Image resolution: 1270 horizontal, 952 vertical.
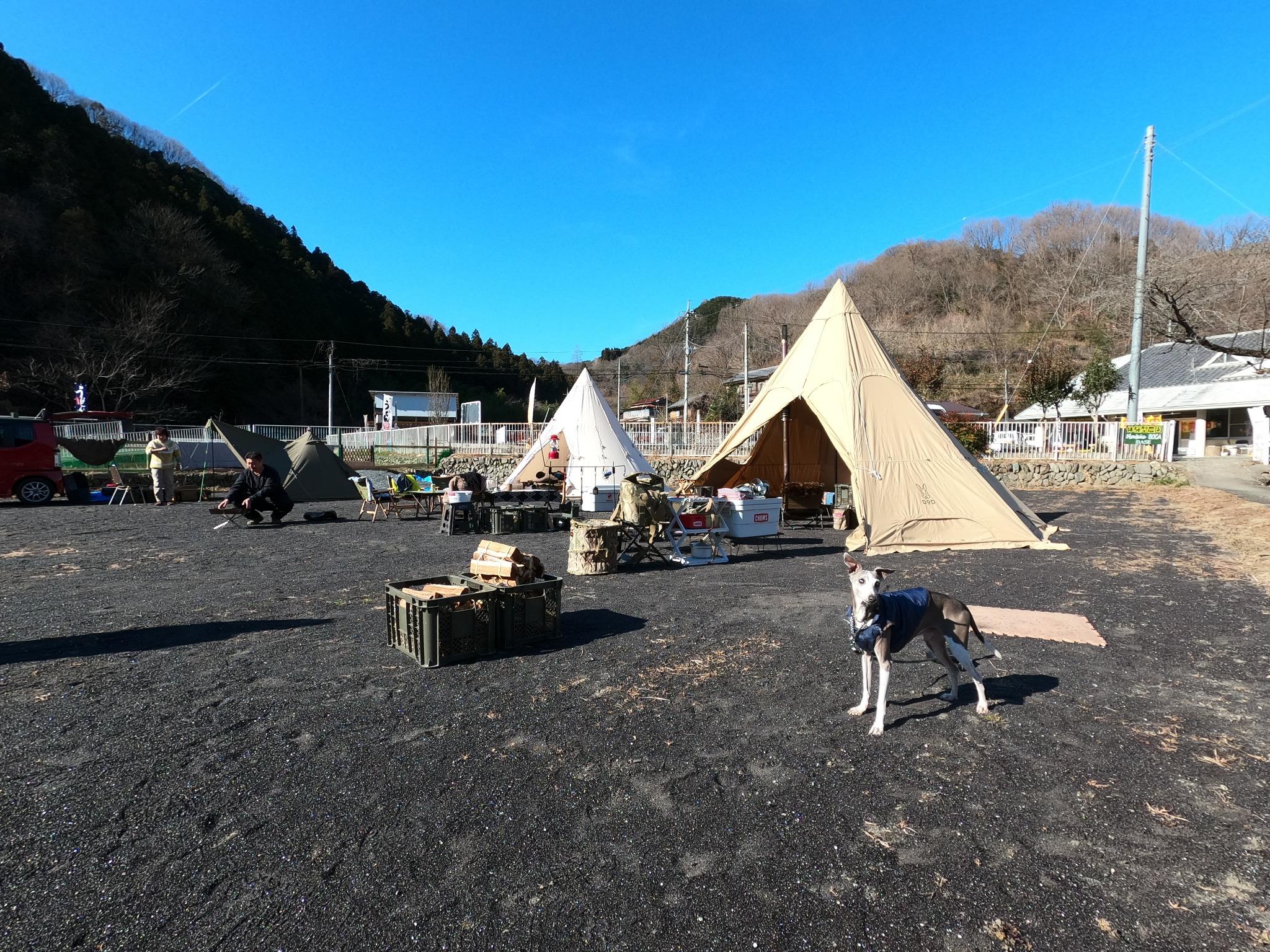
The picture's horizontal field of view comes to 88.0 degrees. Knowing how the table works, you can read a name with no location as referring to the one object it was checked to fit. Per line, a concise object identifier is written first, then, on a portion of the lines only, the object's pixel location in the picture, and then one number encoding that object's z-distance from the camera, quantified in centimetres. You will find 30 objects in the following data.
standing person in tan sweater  1491
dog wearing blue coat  333
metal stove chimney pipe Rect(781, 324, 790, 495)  1294
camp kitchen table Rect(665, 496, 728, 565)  836
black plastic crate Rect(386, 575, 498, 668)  450
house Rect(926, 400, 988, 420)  3175
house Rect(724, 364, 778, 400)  4436
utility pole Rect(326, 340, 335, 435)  3678
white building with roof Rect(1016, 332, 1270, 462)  2692
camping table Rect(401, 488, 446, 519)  1329
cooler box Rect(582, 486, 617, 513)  1205
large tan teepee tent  937
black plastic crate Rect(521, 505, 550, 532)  1174
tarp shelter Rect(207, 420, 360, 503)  1534
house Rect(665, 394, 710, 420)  4834
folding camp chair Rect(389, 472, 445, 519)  1315
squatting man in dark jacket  1133
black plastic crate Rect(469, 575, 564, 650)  486
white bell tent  1437
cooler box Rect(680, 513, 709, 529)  855
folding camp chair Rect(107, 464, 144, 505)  1543
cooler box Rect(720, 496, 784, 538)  918
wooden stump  771
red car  1404
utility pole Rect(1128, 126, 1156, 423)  1736
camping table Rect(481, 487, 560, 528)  1184
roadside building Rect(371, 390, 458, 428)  4719
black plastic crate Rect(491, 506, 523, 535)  1144
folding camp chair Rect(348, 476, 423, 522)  1290
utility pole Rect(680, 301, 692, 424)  3950
